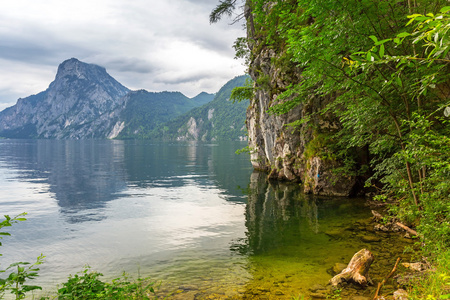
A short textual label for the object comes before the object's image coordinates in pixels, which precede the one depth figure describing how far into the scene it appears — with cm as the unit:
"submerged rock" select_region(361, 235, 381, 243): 1305
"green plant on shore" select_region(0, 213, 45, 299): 538
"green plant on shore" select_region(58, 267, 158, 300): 668
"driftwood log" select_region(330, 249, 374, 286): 860
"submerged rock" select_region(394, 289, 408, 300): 654
